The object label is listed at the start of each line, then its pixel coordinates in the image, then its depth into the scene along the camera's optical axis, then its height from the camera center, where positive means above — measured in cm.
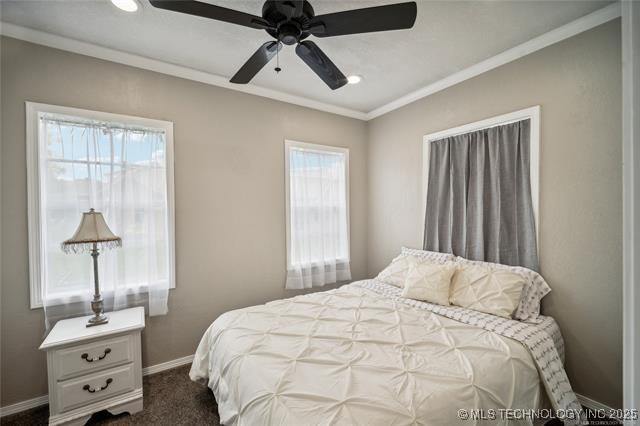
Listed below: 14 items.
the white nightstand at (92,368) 178 -108
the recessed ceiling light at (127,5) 171 +135
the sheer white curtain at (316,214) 324 -4
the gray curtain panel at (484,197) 232 +11
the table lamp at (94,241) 190 -20
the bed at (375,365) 117 -82
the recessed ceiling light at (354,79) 276 +137
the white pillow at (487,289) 202 -64
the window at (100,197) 204 +14
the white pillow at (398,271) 277 -66
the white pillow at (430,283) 231 -65
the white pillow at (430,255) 272 -49
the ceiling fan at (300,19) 129 +99
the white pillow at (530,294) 205 -68
